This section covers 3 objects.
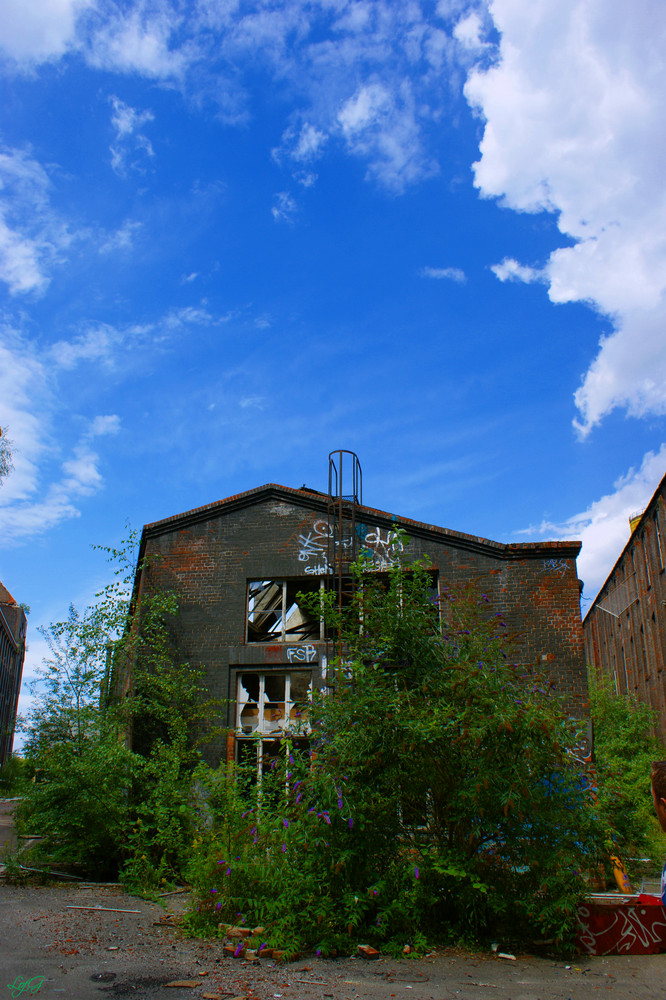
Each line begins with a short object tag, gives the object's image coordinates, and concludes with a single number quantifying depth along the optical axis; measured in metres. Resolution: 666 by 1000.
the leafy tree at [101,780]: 11.07
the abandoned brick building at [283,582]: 14.21
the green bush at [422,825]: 7.12
